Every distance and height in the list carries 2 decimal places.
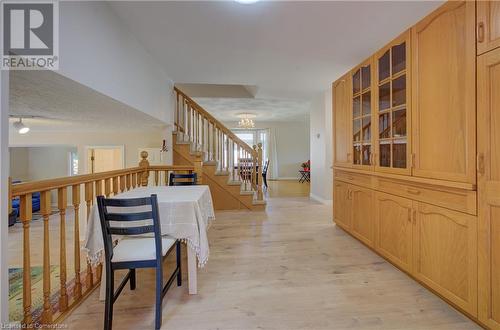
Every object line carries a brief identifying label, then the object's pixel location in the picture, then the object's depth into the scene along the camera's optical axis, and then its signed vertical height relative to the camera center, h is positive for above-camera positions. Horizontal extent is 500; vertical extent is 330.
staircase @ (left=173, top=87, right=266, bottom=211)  4.97 +0.18
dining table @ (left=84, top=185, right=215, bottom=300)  1.77 -0.46
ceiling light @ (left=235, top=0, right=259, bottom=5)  2.02 +1.36
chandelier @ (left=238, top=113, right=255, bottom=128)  8.24 +1.51
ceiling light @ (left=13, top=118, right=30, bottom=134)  4.23 +0.72
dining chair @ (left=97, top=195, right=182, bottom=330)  1.53 -0.55
